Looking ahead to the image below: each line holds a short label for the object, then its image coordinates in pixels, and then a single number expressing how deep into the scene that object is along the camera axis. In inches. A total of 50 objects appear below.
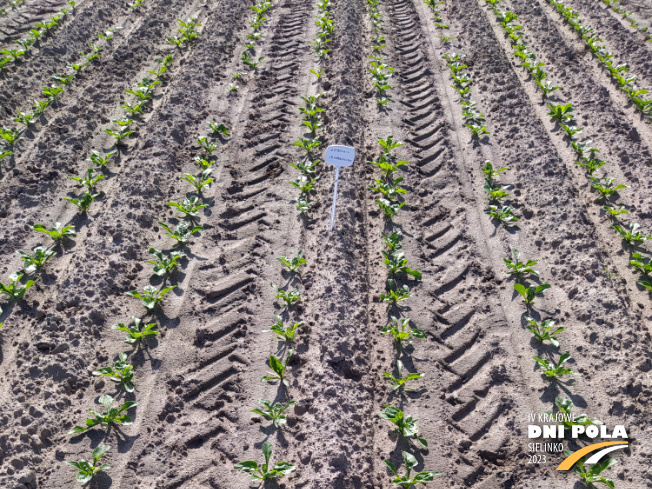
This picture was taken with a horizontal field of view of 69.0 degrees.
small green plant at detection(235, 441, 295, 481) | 117.9
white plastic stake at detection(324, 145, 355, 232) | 177.0
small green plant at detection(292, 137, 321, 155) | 227.2
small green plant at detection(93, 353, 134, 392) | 137.4
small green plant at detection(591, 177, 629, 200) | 201.2
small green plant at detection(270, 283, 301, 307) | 160.2
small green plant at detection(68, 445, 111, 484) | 116.4
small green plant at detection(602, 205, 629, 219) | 190.1
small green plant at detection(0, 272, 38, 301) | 159.8
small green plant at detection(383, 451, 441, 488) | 117.2
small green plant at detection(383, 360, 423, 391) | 137.9
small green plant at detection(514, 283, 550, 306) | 161.2
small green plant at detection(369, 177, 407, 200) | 204.2
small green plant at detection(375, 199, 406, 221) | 195.0
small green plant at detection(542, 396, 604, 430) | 129.2
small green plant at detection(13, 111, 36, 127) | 237.6
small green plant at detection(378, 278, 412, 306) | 162.4
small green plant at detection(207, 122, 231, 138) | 241.6
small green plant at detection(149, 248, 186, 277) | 170.6
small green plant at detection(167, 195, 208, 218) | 192.2
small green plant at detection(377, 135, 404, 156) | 227.3
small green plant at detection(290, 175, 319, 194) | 204.4
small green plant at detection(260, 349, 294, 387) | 137.3
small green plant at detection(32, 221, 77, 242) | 179.9
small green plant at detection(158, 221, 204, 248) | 181.9
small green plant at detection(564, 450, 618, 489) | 116.4
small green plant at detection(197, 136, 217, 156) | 227.1
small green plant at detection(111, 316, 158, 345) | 147.9
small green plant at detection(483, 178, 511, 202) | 202.5
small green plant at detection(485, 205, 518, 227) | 192.9
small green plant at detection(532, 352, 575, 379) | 139.2
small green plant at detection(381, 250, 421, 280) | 170.7
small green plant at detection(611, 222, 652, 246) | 179.7
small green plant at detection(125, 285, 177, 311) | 157.8
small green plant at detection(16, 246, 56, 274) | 168.4
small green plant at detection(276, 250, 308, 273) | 170.2
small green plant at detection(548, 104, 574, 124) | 246.9
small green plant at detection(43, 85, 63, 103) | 258.1
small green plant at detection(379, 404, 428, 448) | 128.4
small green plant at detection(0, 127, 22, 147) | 224.4
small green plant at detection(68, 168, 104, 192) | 203.0
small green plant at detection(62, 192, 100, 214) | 193.2
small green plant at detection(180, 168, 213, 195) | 205.6
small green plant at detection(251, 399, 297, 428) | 129.6
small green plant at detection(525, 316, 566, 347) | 149.0
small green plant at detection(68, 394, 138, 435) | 126.6
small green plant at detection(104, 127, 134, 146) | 230.5
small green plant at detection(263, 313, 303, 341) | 147.7
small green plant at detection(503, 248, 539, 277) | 170.9
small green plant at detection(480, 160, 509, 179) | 212.5
